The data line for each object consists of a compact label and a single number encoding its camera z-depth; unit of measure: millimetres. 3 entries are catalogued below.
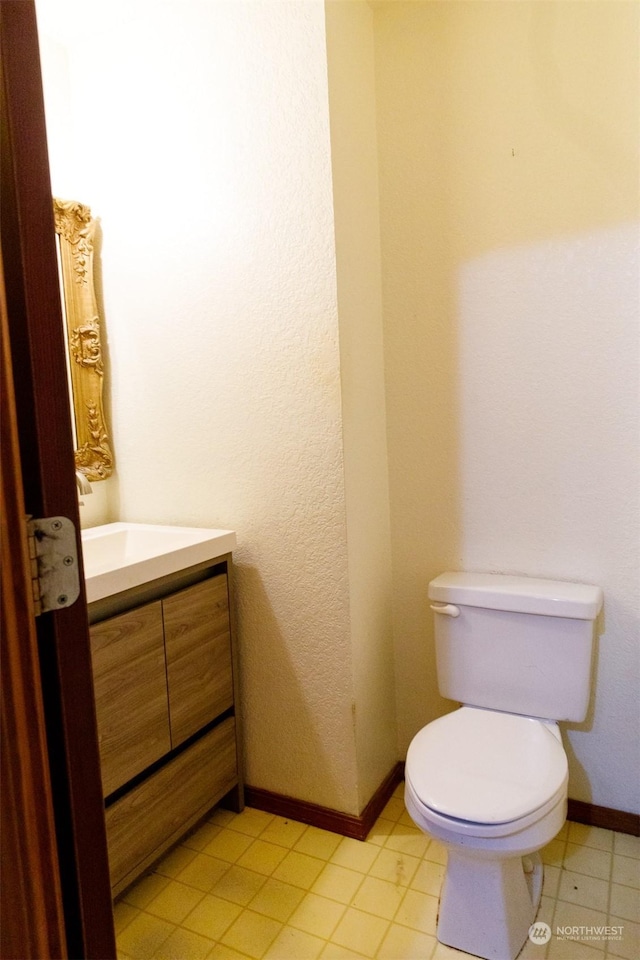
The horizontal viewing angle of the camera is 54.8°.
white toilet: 1270
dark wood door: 596
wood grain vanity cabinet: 1442
